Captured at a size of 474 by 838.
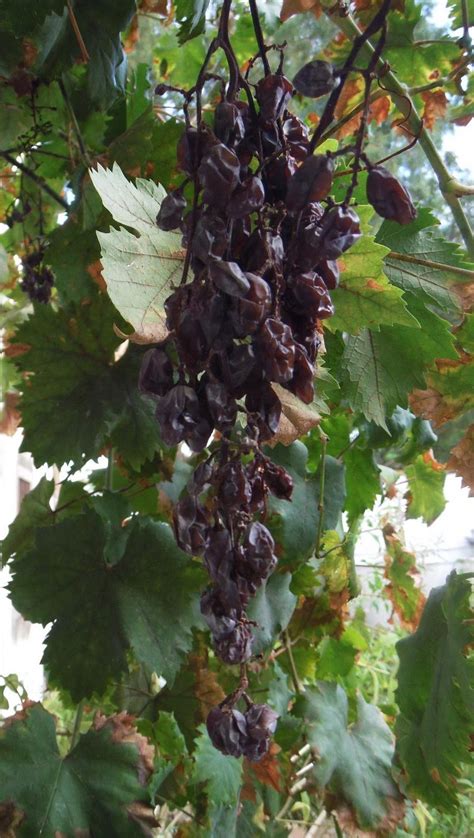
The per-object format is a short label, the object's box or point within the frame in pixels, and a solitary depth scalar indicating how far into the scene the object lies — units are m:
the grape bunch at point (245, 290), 0.30
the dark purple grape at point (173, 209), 0.35
